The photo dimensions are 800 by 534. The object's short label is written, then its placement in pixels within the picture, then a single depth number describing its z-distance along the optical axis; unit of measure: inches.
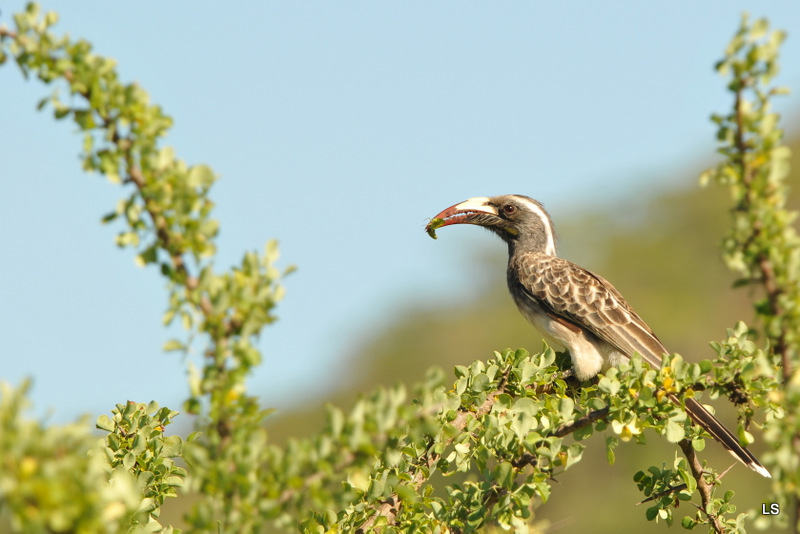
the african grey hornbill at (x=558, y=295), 524.4
